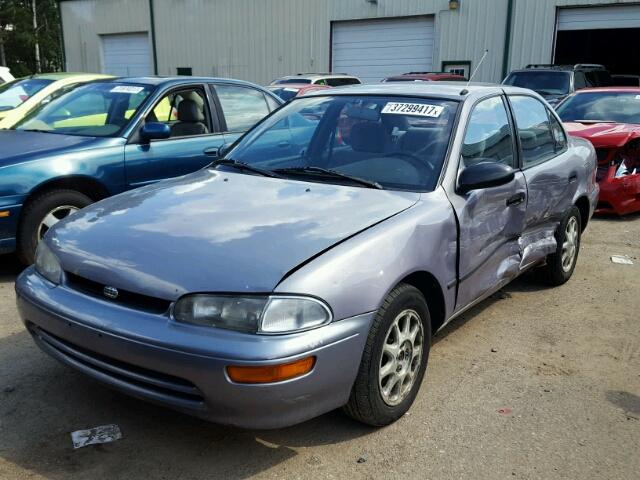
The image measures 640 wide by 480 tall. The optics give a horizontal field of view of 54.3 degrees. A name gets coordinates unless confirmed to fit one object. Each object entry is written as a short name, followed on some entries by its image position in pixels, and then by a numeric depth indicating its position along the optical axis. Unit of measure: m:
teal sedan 4.87
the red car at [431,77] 14.82
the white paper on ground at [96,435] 2.82
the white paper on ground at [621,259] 5.89
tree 43.50
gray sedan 2.42
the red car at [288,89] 13.38
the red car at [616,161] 7.44
